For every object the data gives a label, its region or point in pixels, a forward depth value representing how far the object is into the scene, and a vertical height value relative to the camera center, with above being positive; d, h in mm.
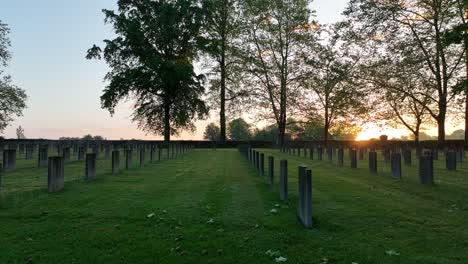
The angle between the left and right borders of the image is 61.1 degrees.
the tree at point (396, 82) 33094 +5759
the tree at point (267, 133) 72938 +2685
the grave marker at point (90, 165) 11867 -591
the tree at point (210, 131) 92181 +3775
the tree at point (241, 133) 84619 +3128
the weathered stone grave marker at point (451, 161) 16219 -479
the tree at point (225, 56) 50000 +11644
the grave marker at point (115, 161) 13828 -532
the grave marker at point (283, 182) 8620 -755
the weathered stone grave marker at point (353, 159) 17781 -482
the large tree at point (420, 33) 31734 +9659
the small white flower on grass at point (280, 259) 5062 -1432
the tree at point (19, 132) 61722 +2027
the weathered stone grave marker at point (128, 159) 16125 -533
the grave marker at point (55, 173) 9490 -689
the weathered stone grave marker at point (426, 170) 11625 -618
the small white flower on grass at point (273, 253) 5246 -1409
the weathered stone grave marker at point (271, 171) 10852 -650
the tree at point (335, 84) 35750 +6621
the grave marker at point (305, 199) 6498 -853
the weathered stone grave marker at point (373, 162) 15234 -529
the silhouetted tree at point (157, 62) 42469 +9194
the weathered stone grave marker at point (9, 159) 15125 -560
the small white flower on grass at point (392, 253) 5214 -1378
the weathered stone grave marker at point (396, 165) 13234 -552
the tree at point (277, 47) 47375 +12500
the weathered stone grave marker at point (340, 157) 19494 -440
